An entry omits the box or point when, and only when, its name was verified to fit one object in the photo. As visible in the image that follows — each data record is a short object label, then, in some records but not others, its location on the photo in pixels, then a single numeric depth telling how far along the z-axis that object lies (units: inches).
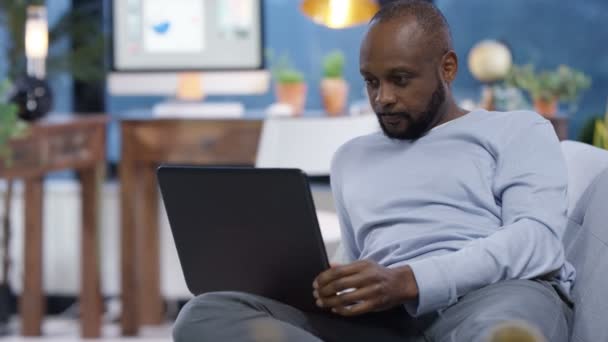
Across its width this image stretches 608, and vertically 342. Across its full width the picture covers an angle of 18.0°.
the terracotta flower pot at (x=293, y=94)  272.6
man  95.4
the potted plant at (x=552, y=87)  264.8
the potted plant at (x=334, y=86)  267.0
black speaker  243.2
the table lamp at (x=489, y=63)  268.2
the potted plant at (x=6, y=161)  209.2
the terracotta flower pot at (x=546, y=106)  264.5
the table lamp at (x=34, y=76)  243.6
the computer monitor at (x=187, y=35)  275.5
